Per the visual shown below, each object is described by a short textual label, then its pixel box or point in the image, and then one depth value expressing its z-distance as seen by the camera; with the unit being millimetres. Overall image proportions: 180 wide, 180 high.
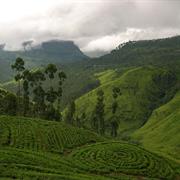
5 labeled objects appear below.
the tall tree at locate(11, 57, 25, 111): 173338
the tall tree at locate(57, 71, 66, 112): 187250
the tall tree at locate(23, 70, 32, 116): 176375
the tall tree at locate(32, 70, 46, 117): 186600
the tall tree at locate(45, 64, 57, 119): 179538
